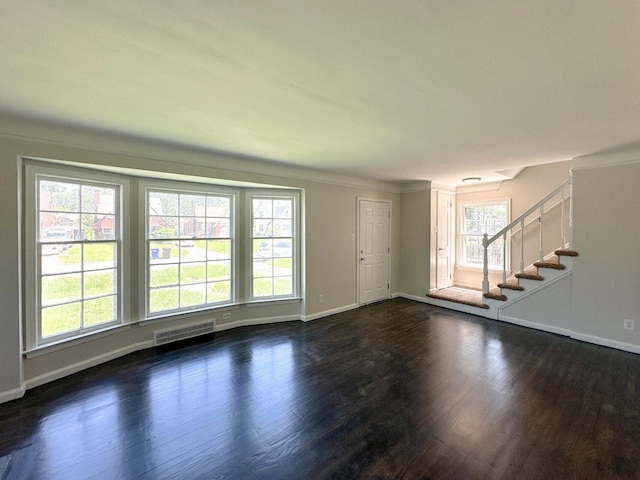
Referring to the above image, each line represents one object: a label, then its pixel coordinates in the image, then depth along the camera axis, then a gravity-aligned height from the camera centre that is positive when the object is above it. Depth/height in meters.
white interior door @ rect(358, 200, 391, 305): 5.23 -0.28
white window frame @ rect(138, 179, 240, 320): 3.39 +0.08
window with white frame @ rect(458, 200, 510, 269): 5.46 +0.17
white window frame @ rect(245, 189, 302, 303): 4.23 -0.01
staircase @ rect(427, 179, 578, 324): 3.80 -0.72
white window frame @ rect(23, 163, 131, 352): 2.54 -0.05
